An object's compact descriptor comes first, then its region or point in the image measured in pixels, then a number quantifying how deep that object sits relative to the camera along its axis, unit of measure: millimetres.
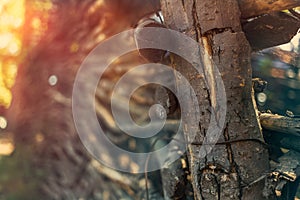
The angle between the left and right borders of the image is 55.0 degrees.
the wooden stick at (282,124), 993
